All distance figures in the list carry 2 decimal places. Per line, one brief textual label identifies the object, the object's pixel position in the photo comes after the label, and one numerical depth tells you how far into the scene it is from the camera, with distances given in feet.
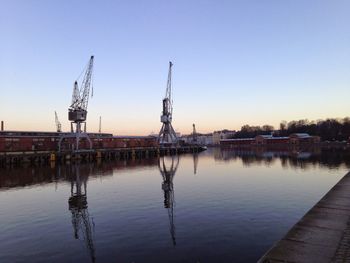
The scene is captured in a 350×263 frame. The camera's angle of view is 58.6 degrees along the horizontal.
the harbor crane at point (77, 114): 253.44
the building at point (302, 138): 574.15
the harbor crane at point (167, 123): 351.25
